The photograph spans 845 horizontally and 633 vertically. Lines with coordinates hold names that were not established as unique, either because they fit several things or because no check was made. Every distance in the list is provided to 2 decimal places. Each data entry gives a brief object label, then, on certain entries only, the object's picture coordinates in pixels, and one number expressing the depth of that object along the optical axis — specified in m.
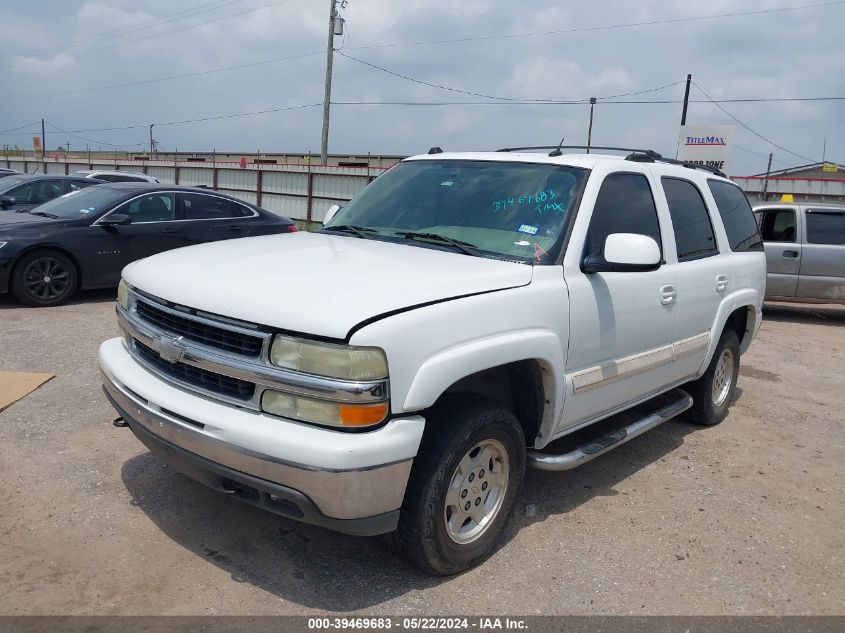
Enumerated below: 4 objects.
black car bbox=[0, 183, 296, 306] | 8.24
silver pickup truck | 10.82
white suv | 2.67
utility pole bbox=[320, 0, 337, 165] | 27.92
